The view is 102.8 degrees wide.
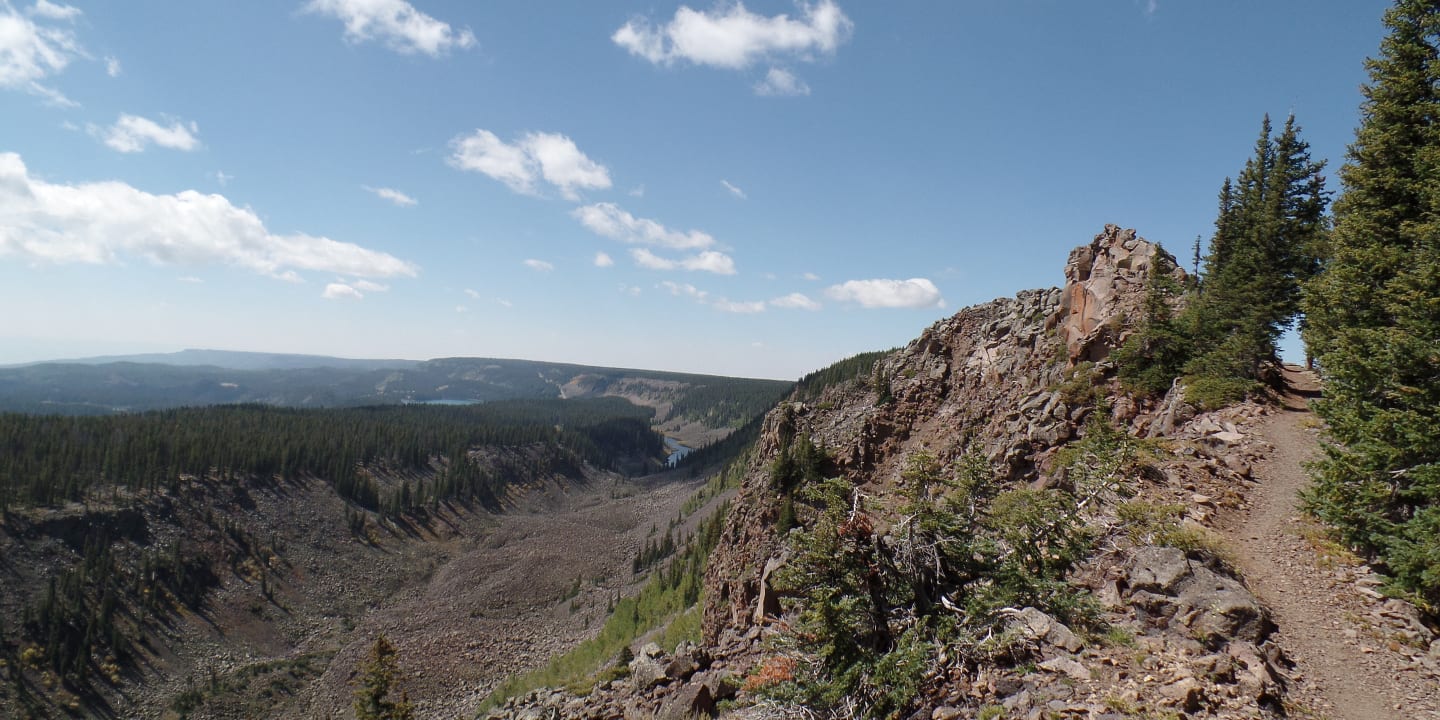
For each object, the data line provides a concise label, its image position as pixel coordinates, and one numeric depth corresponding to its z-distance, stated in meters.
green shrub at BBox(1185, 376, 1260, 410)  23.88
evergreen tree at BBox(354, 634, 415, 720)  37.00
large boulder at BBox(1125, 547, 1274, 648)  12.42
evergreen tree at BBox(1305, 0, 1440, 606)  13.38
